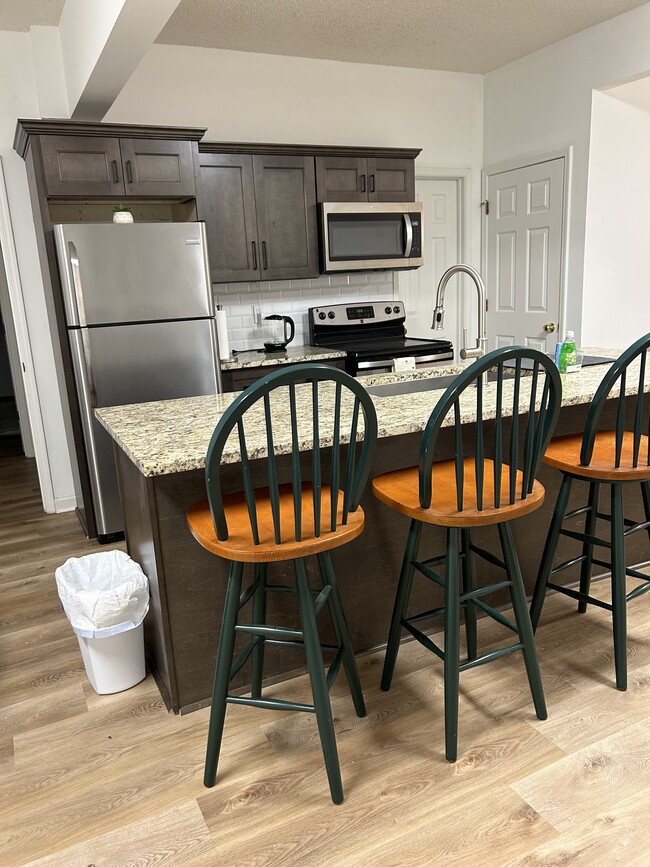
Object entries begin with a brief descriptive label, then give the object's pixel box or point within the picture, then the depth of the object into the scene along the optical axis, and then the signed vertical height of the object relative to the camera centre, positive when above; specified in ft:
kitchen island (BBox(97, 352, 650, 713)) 5.97 -2.51
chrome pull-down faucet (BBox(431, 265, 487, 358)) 8.09 -0.39
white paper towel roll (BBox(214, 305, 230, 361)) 12.43 -0.84
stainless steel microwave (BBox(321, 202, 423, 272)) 13.29 +1.01
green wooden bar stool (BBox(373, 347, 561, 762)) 5.14 -1.91
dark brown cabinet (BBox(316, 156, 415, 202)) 13.24 +2.17
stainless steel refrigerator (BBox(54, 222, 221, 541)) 10.30 -0.43
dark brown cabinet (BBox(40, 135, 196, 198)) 10.35 +2.11
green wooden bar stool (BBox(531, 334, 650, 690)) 6.19 -2.05
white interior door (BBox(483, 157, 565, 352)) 14.61 +0.52
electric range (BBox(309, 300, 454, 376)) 12.99 -1.21
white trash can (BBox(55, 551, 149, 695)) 6.48 -3.16
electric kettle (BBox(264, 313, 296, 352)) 14.10 -0.95
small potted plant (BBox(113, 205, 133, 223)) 10.84 +1.33
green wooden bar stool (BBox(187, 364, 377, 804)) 4.69 -1.91
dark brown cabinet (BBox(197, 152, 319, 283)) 12.35 +1.45
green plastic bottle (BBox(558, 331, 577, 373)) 8.46 -1.06
